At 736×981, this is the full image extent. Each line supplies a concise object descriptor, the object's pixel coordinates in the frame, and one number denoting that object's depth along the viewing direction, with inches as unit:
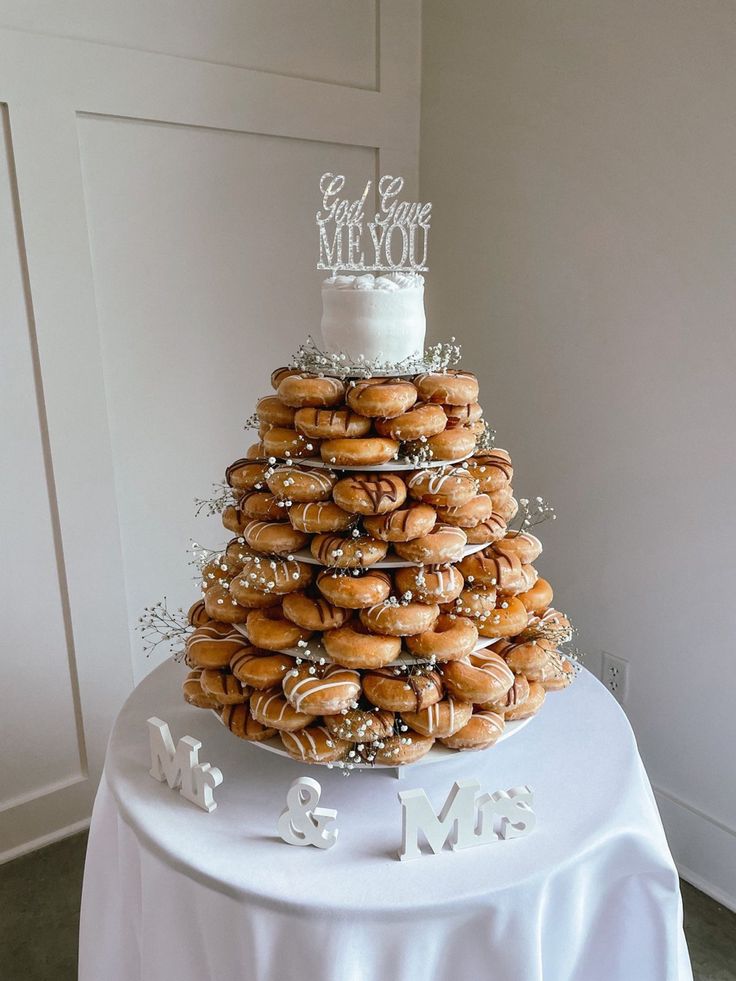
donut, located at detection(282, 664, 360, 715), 41.1
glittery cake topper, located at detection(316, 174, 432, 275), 49.6
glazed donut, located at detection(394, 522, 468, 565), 42.7
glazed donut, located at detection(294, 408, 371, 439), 43.4
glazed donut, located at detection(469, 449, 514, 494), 48.6
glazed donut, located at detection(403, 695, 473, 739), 42.0
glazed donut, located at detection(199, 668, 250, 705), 45.3
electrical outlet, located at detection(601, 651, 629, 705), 79.0
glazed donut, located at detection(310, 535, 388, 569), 42.4
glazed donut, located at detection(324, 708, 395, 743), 41.9
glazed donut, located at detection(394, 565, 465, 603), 42.8
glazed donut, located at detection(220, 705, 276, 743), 44.9
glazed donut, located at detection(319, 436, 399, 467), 42.6
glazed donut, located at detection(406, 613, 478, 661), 42.2
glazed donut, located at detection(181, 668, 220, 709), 47.7
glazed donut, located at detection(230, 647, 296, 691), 43.5
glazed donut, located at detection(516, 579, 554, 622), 48.9
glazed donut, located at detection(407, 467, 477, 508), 43.2
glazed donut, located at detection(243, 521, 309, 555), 44.6
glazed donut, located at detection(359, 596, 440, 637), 41.5
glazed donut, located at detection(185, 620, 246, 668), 46.6
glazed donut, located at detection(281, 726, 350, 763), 42.4
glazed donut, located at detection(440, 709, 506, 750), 43.4
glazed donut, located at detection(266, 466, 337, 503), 43.4
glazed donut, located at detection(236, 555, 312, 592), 44.3
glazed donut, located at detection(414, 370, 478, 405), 45.3
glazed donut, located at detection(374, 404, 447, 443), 43.4
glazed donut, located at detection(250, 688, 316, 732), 42.4
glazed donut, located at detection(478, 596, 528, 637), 45.7
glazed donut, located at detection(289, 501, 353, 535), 43.1
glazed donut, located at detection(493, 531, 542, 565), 48.6
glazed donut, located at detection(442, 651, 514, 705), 42.6
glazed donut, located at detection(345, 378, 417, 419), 42.8
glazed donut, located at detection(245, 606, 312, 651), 43.6
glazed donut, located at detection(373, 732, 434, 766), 42.2
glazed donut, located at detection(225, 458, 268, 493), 47.9
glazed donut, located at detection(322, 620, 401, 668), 41.3
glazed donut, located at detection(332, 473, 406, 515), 42.1
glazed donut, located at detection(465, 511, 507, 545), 46.6
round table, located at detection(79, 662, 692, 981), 37.8
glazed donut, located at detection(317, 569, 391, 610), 41.7
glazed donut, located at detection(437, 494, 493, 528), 44.7
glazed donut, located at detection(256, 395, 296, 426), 46.9
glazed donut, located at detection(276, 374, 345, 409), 44.1
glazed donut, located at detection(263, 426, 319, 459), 45.4
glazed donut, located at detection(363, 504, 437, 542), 42.2
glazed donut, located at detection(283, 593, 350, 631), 42.6
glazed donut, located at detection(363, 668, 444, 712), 41.7
